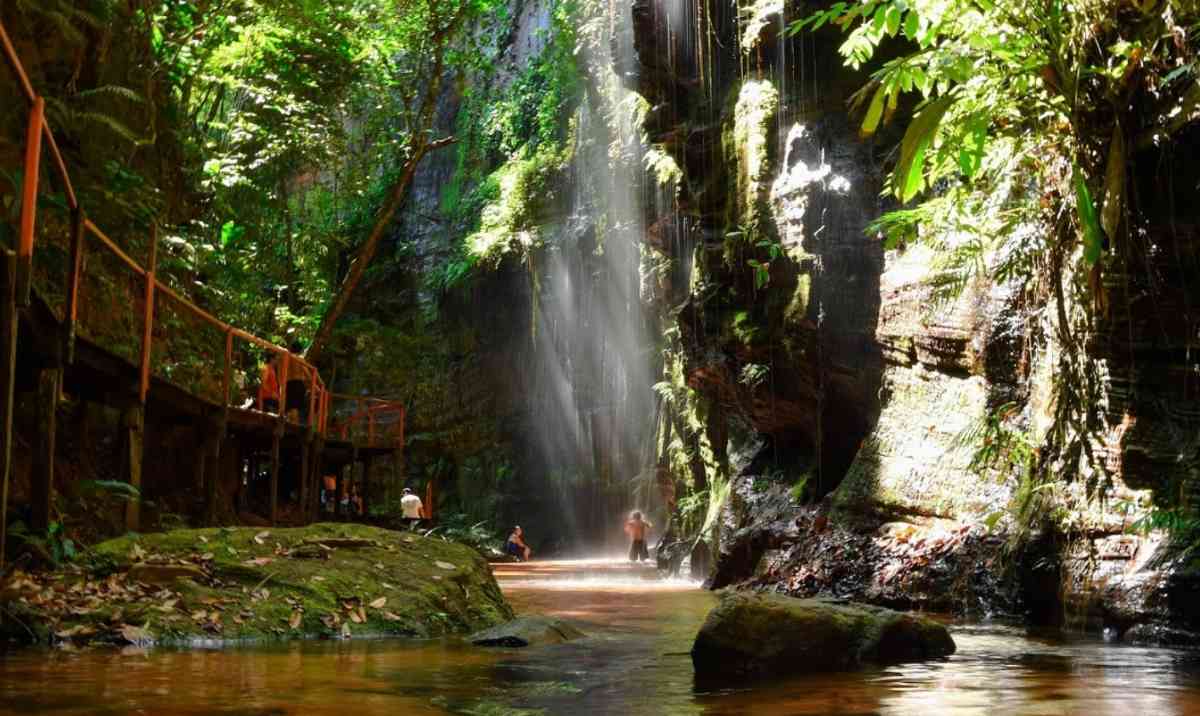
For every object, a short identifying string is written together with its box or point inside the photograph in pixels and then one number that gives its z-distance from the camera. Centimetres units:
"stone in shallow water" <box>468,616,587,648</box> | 673
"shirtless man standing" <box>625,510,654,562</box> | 2453
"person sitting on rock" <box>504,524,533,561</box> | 2562
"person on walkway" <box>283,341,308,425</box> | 1664
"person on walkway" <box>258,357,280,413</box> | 1549
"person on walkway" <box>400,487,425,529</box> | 1936
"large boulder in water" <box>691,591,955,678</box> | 578
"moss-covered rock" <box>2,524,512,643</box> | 629
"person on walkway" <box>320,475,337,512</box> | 2759
